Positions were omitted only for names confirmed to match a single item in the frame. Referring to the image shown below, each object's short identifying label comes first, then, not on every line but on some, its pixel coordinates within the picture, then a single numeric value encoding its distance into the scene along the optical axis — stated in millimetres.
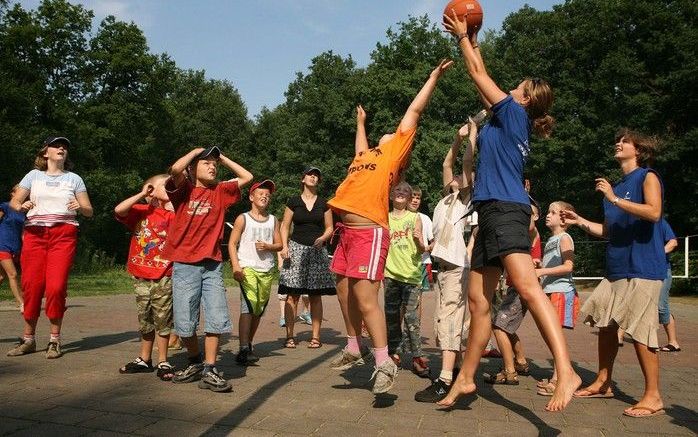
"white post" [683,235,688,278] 19141
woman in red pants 6531
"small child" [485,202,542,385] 5605
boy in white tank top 6617
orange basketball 4645
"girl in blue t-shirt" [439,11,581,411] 3859
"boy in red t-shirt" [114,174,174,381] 5750
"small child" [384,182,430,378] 6117
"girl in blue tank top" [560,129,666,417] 4629
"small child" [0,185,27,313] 10117
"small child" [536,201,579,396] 5567
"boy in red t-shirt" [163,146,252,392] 5234
